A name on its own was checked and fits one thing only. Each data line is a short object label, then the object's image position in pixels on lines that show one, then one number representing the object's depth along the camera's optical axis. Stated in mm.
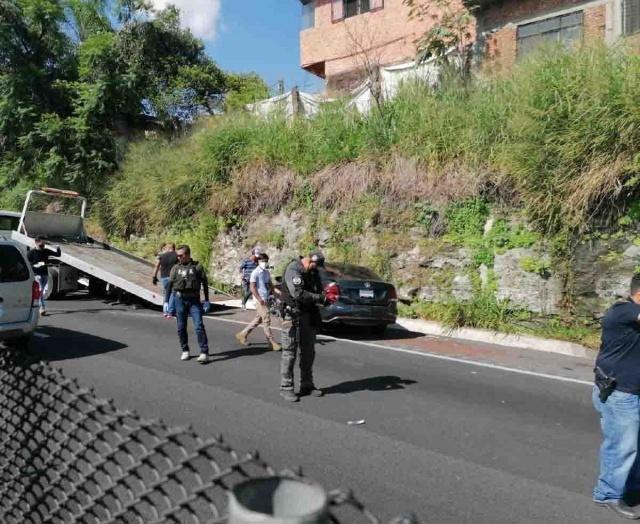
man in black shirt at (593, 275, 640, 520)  4379
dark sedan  11711
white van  8730
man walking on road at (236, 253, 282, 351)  10242
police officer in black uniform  7109
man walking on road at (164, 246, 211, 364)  8789
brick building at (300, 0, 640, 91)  17500
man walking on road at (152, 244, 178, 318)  13891
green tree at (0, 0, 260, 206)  23969
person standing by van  13539
